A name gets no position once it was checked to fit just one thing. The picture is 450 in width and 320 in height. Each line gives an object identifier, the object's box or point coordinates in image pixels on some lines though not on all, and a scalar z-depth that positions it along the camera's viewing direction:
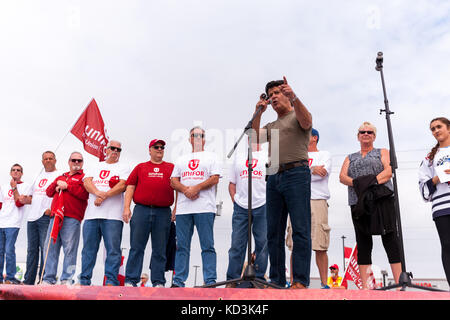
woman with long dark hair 3.84
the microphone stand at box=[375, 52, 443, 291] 2.98
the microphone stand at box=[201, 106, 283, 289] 3.09
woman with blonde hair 4.30
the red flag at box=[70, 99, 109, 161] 7.98
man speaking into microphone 3.52
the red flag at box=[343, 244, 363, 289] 11.91
